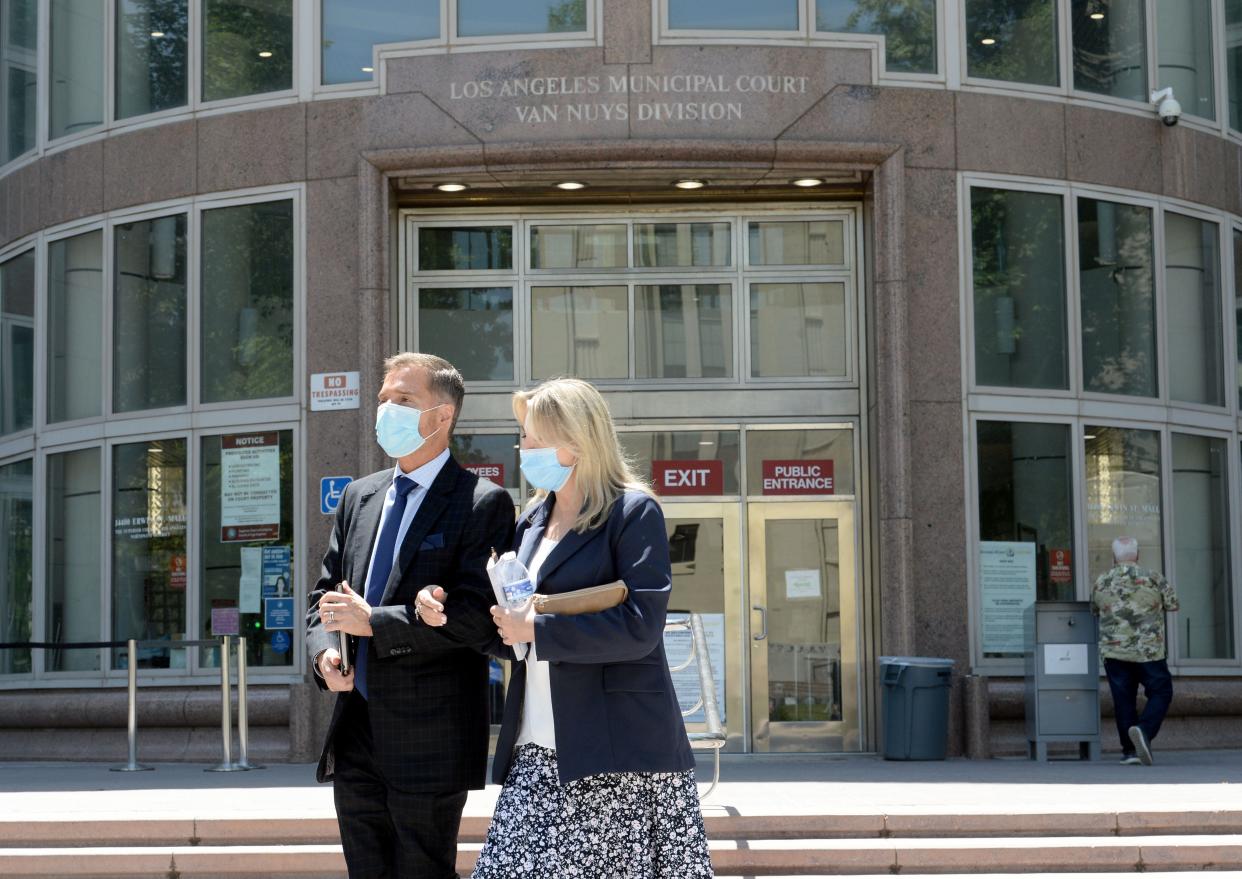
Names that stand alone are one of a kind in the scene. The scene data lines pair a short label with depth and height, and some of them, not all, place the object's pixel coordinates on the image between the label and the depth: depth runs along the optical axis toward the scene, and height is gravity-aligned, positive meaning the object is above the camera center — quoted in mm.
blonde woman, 4523 -356
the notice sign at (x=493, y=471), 14867 +848
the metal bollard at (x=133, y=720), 13133 -1114
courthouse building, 14258 +2179
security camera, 15328 +4028
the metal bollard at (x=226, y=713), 13047 -1055
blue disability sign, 14219 +660
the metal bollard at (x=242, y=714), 13109 -1071
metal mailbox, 13625 -866
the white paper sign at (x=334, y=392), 14275 +1490
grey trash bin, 13594 -1116
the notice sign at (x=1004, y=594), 14352 -250
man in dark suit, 4906 -205
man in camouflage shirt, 13359 -624
